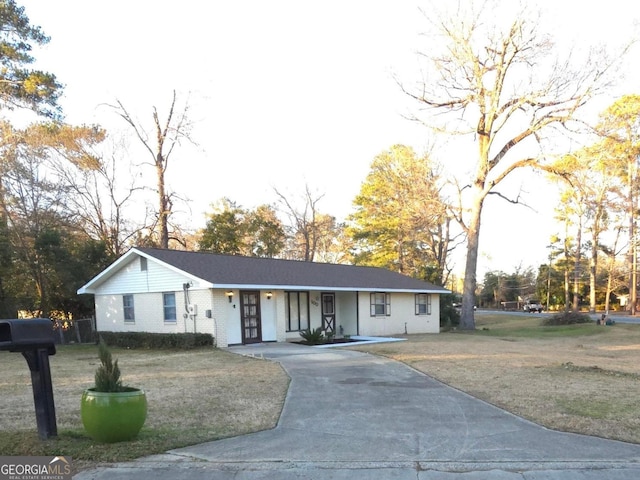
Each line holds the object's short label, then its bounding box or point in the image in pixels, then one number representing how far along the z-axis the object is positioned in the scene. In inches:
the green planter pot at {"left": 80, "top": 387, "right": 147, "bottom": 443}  208.2
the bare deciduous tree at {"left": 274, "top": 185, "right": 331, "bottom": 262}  1898.4
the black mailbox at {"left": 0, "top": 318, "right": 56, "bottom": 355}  207.2
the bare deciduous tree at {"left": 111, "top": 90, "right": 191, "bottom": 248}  1332.4
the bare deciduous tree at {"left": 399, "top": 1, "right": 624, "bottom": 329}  1047.0
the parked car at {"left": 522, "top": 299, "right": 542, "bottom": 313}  2469.2
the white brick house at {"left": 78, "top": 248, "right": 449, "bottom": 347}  742.5
